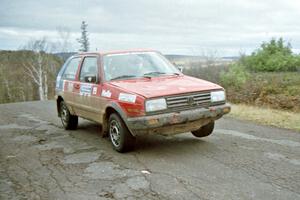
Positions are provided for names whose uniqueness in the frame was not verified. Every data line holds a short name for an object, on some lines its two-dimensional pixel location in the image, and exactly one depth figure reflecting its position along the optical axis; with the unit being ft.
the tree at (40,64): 157.89
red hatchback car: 19.25
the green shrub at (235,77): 45.91
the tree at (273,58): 56.03
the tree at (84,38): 178.50
